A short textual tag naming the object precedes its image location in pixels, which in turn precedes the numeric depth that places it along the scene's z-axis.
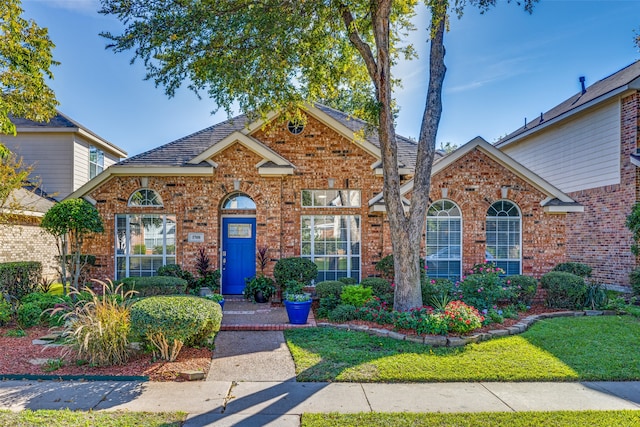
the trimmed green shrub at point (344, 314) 8.49
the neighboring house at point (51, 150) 15.95
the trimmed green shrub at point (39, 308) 7.91
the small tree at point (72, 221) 9.37
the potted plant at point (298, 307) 8.13
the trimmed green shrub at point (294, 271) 10.23
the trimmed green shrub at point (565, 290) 9.78
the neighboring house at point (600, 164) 12.16
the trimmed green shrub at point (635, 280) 10.19
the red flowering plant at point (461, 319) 7.17
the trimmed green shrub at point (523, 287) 10.00
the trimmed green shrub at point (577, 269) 10.63
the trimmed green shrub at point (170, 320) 5.73
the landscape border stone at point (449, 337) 6.90
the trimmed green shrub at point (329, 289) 9.38
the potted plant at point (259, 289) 10.47
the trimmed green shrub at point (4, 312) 7.88
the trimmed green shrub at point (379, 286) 9.73
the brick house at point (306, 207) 11.05
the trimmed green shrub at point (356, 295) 8.98
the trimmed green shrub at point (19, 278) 8.75
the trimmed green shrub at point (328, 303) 9.11
